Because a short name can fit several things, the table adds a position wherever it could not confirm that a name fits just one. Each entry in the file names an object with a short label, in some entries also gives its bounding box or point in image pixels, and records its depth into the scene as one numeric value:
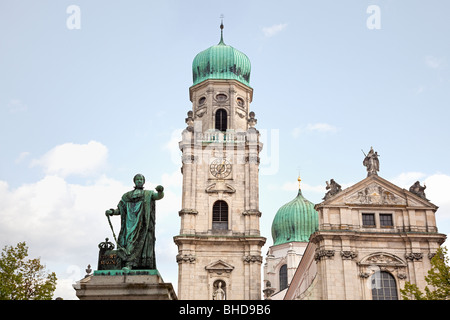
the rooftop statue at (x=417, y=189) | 41.06
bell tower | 43.53
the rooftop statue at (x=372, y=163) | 41.94
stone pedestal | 12.18
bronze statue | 12.90
